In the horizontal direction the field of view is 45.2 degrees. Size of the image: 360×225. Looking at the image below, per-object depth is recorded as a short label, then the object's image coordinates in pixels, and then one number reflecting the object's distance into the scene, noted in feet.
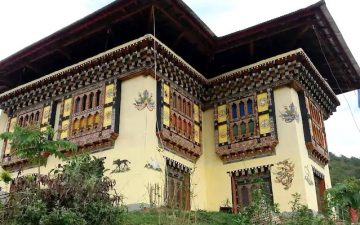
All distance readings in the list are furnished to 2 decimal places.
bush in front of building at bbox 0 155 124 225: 23.76
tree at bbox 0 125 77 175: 31.04
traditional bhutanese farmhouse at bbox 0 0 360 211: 46.98
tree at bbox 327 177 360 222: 28.73
